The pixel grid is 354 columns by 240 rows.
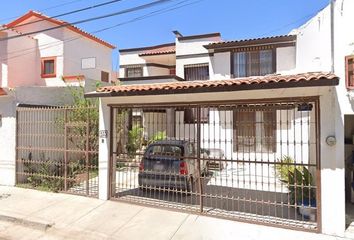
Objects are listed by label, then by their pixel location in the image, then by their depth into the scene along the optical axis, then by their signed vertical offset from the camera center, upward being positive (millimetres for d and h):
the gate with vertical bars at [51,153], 8641 -919
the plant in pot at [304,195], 6131 -1644
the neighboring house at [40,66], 9539 +3088
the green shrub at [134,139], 13312 -675
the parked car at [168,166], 7543 -1151
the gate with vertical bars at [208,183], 6254 -1652
